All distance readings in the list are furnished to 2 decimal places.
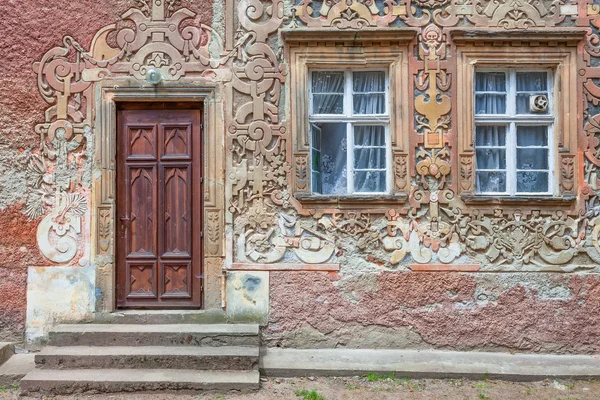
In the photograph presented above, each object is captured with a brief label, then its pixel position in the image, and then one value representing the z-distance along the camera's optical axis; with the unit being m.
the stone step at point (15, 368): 4.84
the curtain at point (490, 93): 5.68
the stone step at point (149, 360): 4.88
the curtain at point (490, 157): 5.64
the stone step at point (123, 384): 4.61
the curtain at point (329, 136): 5.71
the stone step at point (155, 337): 5.12
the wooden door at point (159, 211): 5.65
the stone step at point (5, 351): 5.16
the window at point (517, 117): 5.49
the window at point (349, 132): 5.66
